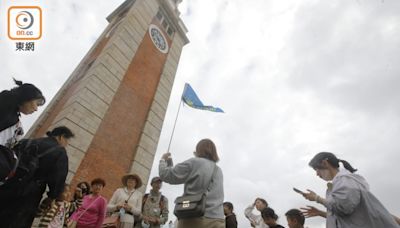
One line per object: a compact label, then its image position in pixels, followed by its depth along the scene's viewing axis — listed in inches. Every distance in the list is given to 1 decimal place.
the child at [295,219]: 162.4
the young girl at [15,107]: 104.1
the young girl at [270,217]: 171.1
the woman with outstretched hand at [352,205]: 93.4
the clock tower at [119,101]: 368.1
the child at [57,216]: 174.2
